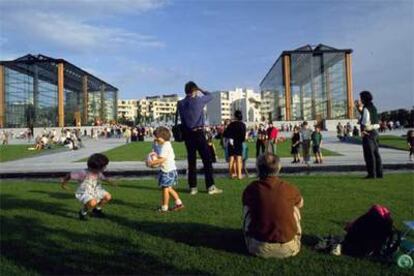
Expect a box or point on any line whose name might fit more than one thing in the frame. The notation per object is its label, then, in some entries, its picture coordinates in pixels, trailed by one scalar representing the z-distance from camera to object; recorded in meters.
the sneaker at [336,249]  5.37
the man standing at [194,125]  9.77
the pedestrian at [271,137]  19.04
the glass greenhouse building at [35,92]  84.44
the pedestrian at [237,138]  13.08
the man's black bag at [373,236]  5.32
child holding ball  8.24
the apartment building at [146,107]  184.00
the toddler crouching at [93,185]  7.75
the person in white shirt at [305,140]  18.17
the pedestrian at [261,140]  19.89
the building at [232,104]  143.68
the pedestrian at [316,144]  19.29
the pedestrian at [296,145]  20.05
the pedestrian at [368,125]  11.75
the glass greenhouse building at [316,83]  85.38
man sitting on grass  5.29
